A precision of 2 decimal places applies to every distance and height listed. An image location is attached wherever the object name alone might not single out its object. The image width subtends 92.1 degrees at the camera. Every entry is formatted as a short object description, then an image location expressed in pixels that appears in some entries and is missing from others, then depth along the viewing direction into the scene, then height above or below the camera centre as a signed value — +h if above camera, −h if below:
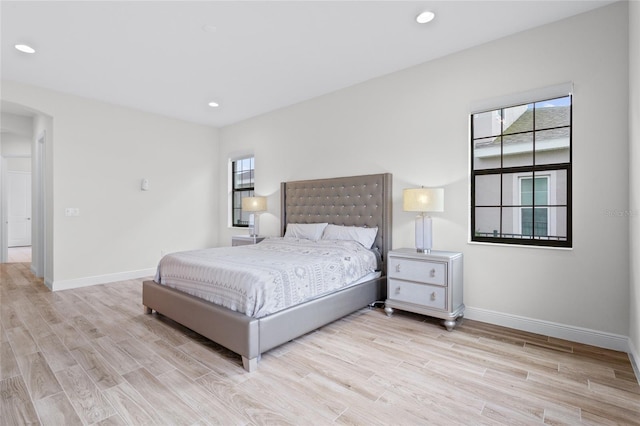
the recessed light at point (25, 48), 3.08 +1.66
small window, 5.81 +0.52
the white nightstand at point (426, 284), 2.89 -0.71
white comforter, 2.33 -0.53
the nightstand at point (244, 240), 4.82 -0.44
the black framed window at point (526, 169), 2.83 +0.41
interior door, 8.45 +0.12
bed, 2.26 -0.78
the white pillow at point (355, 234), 3.71 -0.27
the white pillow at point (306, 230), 4.14 -0.25
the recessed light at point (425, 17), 2.60 +1.68
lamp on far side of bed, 5.09 +0.10
